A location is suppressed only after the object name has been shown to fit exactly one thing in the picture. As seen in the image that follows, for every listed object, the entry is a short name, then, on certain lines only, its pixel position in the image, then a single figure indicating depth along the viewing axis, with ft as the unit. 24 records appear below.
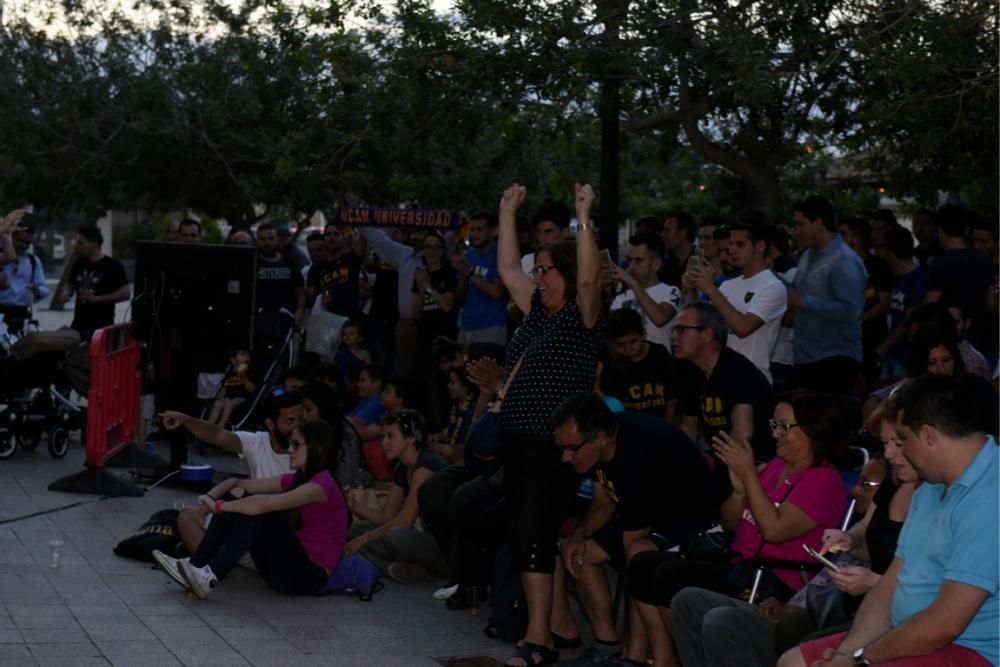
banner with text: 42.70
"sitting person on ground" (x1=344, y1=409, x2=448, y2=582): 29.48
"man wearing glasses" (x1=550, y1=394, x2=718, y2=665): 22.43
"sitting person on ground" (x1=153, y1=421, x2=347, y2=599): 26.81
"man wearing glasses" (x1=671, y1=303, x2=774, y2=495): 24.61
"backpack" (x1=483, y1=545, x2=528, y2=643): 25.03
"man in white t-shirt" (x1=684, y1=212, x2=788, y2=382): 27.96
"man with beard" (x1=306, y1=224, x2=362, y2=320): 45.93
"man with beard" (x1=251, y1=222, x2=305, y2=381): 46.65
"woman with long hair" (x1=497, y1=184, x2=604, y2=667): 23.63
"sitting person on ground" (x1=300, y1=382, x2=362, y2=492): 30.89
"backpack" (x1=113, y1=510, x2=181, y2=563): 29.99
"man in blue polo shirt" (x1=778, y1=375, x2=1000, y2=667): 14.74
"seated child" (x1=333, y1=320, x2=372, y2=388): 43.47
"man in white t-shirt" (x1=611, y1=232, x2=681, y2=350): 32.94
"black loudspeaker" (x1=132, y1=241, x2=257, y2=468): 40.34
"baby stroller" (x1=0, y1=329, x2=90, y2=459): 42.22
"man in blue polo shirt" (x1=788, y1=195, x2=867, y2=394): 30.35
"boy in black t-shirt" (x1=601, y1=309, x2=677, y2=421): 28.84
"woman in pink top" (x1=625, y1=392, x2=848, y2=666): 20.11
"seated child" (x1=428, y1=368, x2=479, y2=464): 31.53
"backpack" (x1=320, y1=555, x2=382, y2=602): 28.17
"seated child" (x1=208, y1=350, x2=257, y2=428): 42.14
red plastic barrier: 37.63
